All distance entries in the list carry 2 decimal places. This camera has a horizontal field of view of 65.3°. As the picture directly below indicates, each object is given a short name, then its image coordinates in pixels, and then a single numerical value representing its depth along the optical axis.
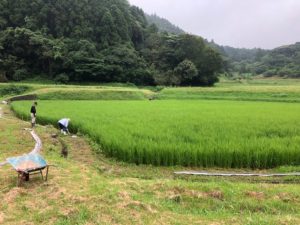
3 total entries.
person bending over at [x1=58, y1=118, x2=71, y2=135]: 9.82
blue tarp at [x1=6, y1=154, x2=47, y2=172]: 5.00
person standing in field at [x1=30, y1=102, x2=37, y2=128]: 10.74
